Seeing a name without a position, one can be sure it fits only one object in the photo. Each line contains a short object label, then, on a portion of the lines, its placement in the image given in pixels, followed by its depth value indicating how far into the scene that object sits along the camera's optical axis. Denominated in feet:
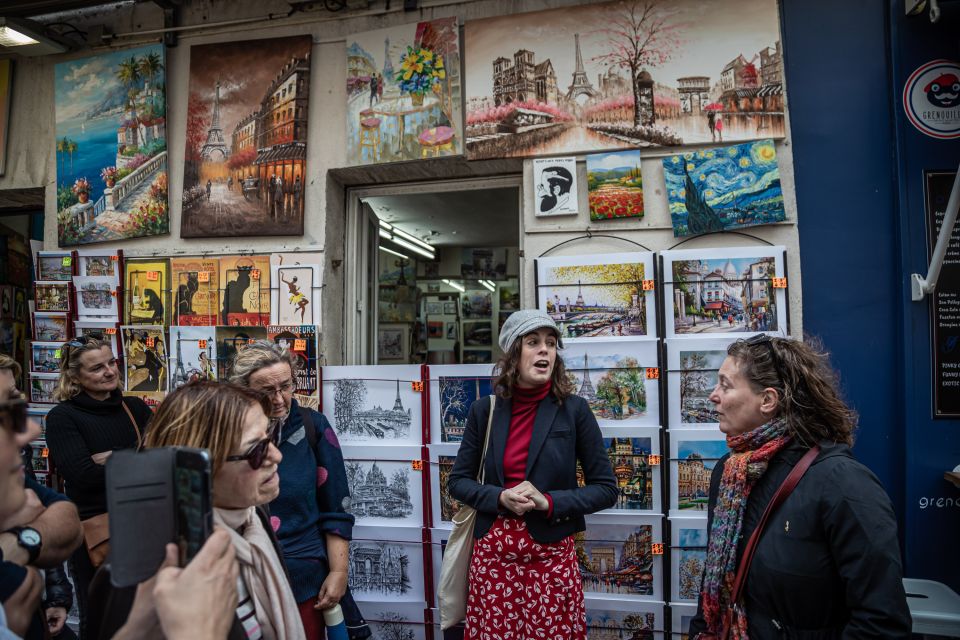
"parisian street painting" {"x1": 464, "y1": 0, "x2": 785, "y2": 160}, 10.75
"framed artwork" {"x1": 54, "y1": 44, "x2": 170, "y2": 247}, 13.73
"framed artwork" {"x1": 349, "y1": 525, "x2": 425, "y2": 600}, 11.59
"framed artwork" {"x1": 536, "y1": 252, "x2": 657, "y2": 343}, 10.88
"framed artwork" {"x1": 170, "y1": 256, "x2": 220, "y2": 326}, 13.11
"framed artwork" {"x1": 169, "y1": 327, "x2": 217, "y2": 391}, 13.00
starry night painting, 10.55
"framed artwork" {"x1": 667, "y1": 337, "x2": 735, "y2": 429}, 10.48
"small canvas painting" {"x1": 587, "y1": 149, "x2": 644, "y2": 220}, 11.12
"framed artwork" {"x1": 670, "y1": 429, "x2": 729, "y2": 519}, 10.43
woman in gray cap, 7.70
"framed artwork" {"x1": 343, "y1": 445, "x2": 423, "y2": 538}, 11.67
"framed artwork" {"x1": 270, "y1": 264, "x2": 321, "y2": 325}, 12.59
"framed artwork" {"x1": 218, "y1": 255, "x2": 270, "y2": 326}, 12.82
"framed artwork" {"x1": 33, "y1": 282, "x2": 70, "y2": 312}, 13.93
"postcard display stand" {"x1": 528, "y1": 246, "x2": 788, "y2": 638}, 10.44
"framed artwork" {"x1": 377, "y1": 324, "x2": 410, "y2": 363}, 15.43
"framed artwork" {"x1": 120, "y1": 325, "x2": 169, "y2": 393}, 13.25
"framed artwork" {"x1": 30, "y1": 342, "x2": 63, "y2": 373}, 13.93
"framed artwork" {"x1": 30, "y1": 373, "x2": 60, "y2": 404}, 13.93
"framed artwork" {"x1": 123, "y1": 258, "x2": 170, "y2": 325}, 13.41
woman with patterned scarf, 4.89
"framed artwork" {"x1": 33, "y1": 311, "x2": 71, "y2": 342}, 13.96
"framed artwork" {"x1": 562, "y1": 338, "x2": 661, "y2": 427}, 10.72
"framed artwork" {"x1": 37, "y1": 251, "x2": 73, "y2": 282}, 13.94
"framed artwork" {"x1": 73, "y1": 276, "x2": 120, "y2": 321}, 13.71
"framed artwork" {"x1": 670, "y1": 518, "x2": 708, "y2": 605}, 10.41
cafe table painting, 12.17
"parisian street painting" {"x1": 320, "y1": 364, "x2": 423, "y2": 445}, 11.78
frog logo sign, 10.14
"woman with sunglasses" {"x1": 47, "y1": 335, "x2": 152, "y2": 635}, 9.87
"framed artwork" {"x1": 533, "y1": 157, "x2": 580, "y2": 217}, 11.44
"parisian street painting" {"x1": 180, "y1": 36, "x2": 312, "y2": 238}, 12.91
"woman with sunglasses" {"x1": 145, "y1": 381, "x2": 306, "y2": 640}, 4.31
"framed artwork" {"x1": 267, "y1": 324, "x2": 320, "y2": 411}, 12.22
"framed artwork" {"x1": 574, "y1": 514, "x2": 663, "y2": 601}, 10.57
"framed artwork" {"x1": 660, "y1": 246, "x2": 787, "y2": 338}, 10.39
